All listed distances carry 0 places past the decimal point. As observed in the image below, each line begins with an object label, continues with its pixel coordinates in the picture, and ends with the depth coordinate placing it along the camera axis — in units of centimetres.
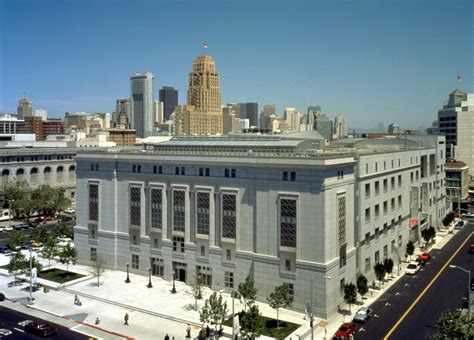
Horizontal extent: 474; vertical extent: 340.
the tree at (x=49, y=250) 7720
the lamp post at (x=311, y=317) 4900
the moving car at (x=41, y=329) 5359
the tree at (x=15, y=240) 8488
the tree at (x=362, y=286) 6154
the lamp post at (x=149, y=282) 6988
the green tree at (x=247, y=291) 5569
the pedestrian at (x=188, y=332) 5191
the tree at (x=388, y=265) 7039
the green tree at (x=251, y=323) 4831
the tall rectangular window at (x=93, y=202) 8194
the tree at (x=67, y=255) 7525
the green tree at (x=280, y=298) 5456
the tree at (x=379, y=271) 6838
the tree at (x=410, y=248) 8275
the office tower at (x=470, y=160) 19912
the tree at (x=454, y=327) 4266
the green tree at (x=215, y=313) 5128
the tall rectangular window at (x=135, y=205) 7619
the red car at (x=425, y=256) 8416
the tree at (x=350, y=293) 5841
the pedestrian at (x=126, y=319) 5634
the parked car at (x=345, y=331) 5128
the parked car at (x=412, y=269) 7676
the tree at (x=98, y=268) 7139
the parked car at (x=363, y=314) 5619
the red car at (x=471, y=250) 8991
